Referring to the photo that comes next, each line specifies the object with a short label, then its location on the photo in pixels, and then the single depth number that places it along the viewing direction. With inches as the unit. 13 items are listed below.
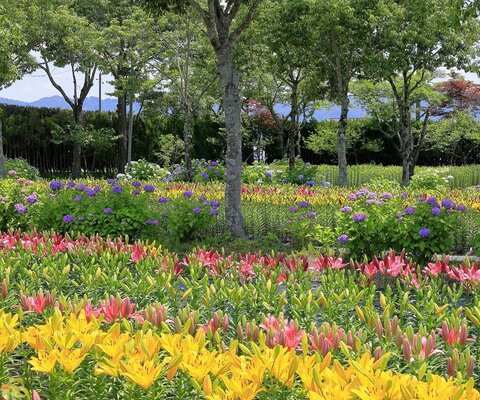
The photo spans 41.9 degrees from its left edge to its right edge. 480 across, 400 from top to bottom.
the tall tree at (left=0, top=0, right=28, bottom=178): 505.6
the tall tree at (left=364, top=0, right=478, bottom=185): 577.0
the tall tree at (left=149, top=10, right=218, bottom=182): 651.5
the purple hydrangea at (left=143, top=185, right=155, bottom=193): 348.9
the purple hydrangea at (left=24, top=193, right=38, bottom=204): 311.2
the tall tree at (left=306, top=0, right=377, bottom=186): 556.4
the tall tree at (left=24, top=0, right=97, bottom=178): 727.7
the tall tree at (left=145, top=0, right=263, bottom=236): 315.0
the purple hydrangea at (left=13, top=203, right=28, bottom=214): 310.4
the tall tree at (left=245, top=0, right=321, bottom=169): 593.0
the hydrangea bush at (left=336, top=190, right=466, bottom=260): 249.1
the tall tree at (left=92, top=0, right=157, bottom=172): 711.7
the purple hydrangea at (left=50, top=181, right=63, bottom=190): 336.9
